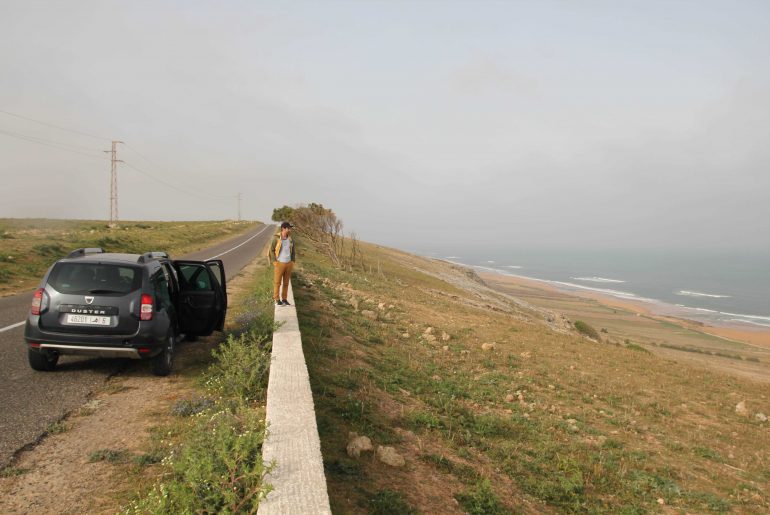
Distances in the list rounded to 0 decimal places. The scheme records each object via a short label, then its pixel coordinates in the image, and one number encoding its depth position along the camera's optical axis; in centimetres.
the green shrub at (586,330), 3303
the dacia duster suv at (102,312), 580
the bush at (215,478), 310
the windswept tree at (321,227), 3231
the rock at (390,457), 466
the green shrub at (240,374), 573
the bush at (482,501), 429
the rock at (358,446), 461
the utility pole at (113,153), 4813
